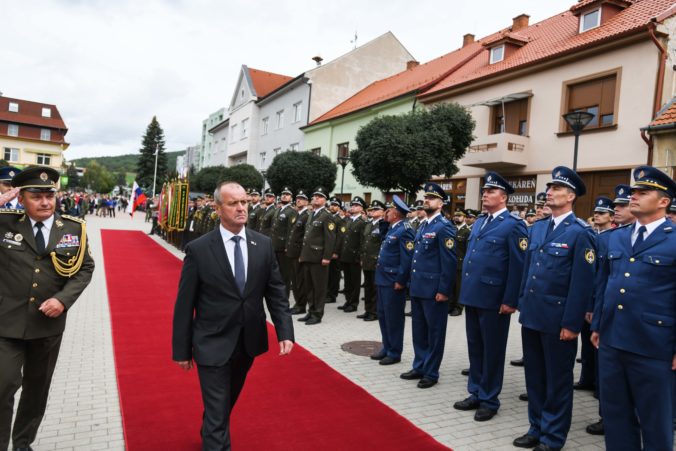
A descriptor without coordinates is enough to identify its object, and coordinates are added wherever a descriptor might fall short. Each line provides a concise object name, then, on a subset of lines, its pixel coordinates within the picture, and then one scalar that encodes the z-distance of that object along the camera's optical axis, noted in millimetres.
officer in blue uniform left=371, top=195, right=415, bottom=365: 6219
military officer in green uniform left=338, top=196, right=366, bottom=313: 10000
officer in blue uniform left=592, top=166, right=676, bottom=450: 3180
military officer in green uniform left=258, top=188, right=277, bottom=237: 10677
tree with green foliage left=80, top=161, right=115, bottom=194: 100188
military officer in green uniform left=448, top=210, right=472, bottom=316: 10148
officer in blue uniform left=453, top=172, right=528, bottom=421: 4652
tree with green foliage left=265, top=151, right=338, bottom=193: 24016
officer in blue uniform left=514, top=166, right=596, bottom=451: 3861
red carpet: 3898
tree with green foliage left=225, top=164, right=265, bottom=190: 30953
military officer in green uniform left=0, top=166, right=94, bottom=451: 3203
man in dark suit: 3172
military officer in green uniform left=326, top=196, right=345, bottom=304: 9538
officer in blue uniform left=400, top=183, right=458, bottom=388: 5418
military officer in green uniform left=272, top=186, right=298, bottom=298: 9820
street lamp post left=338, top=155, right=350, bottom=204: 19925
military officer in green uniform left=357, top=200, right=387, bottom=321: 9031
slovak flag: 28552
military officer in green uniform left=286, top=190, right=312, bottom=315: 8977
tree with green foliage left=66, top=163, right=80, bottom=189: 68512
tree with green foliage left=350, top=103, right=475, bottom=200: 15711
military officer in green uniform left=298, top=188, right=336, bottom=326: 8430
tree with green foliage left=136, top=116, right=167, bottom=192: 81375
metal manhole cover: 6639
